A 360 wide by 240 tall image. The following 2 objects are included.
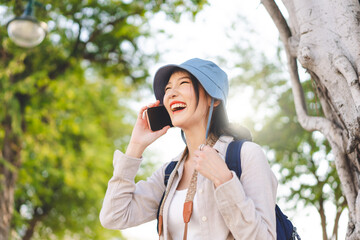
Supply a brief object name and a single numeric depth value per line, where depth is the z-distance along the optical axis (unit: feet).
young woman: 5.89
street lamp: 20.62
